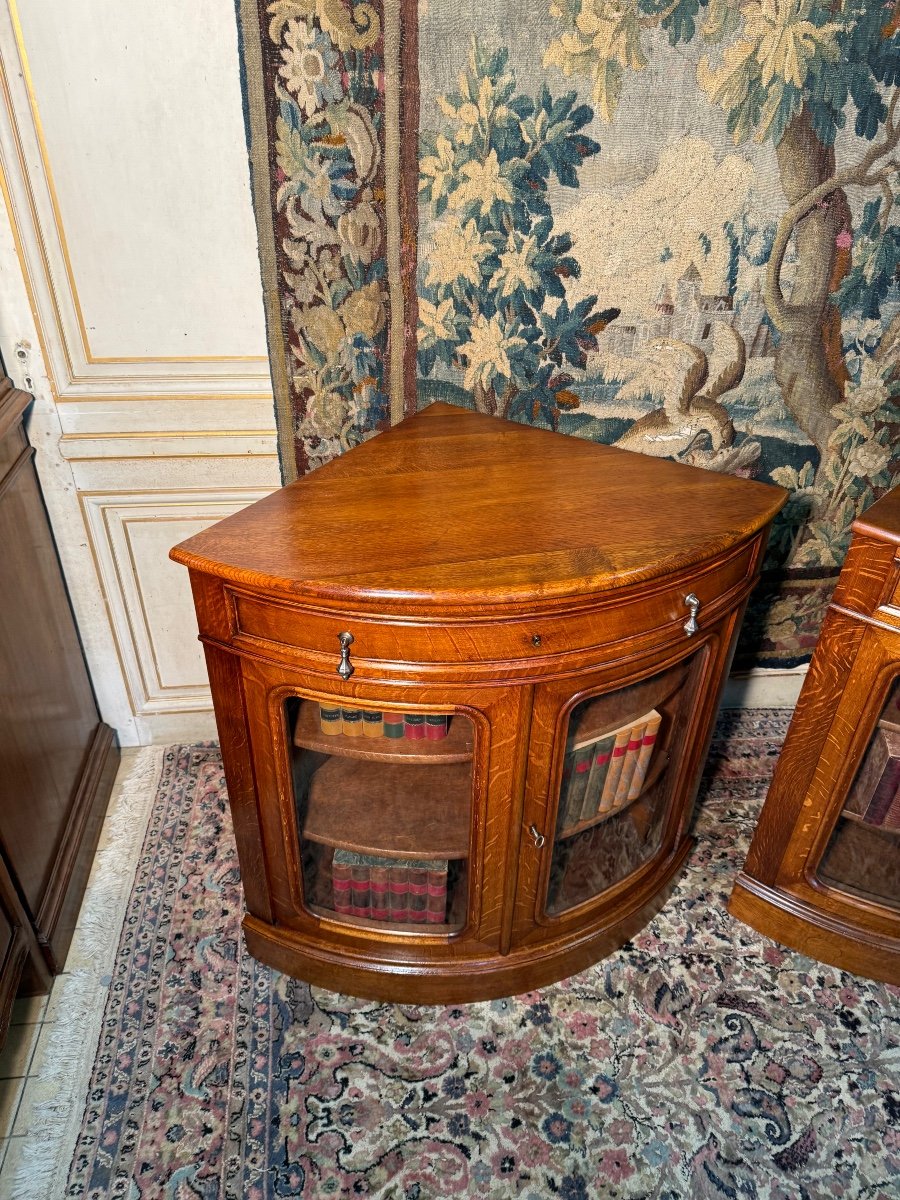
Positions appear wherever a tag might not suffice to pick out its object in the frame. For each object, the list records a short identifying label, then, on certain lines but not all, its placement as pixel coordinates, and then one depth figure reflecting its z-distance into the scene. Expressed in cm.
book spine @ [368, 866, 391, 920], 144
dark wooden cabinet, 148
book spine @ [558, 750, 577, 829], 135
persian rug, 130
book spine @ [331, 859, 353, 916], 144
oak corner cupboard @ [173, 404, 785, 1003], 114
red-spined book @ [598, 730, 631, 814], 140
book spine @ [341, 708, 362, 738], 127
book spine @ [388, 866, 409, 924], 143
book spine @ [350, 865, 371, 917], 144
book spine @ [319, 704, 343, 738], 128
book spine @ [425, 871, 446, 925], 142
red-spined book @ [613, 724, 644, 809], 141
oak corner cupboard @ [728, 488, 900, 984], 133
